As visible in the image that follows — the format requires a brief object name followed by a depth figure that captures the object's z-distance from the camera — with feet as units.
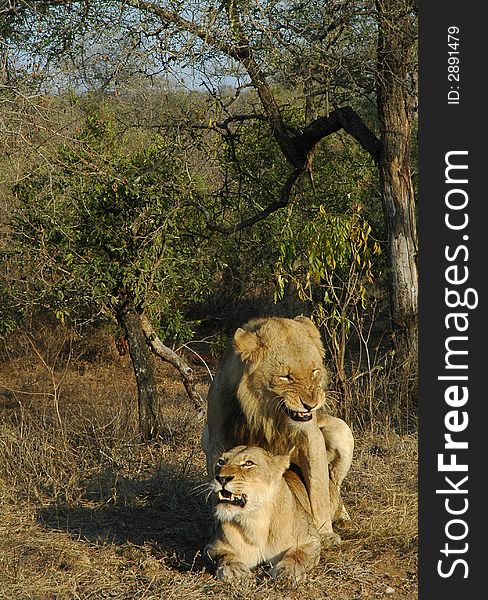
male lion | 32.07
